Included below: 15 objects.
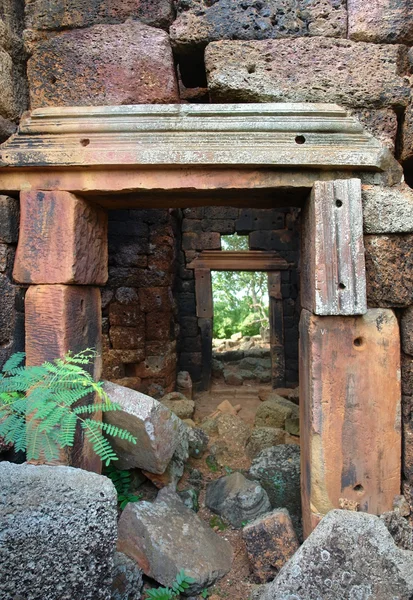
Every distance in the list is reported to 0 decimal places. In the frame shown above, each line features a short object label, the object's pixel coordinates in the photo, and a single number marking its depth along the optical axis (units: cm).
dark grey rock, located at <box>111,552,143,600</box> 183
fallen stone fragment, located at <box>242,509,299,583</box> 230
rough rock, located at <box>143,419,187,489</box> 288
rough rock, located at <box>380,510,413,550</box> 204
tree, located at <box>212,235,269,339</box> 1316
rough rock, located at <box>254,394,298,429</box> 458
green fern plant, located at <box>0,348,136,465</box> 179
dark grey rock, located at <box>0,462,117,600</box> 135
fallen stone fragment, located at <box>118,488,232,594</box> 217
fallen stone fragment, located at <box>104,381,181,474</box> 261
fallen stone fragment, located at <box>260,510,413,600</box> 153
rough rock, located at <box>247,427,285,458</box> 373
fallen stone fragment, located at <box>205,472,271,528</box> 280
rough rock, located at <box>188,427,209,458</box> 359
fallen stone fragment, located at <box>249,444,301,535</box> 290
